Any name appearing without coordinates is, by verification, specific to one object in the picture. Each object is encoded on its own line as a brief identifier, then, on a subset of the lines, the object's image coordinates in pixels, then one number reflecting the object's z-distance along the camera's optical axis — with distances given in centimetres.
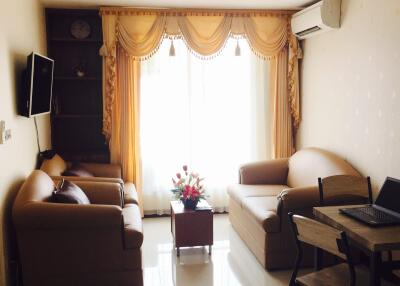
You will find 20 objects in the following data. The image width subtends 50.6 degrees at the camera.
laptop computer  256
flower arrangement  399
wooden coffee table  391
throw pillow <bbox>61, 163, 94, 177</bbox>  432
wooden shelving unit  501
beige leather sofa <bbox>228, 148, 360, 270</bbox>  356
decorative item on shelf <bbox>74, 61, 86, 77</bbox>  501
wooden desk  224
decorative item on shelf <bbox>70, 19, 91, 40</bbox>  501
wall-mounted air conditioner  420
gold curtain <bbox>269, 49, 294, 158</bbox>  521
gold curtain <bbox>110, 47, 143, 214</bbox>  495
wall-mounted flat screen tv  346
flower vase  400
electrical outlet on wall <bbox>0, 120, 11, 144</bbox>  290
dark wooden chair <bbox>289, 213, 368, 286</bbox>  217
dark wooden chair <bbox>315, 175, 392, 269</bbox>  328
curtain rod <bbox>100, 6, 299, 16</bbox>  480
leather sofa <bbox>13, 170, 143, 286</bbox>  295
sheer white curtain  516
